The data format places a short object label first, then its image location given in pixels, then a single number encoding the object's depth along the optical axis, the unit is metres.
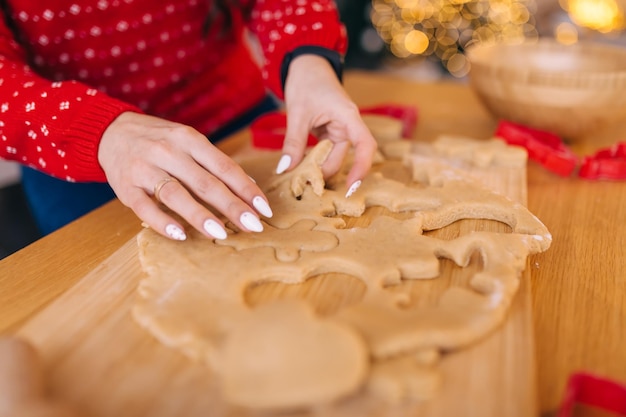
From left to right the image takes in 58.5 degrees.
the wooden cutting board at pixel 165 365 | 0.59
